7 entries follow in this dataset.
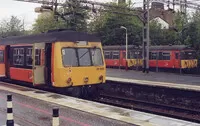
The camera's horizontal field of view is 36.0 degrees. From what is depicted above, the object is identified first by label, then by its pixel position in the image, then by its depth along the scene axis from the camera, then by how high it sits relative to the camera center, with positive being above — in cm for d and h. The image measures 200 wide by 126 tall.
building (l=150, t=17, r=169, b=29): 6998 +788
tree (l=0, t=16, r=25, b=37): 7666 +859
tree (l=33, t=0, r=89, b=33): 5042 +620
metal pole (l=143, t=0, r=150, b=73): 3090 +259
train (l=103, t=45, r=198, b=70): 3288 -7
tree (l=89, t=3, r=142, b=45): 4659 +463
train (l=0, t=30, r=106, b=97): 1397 -23
